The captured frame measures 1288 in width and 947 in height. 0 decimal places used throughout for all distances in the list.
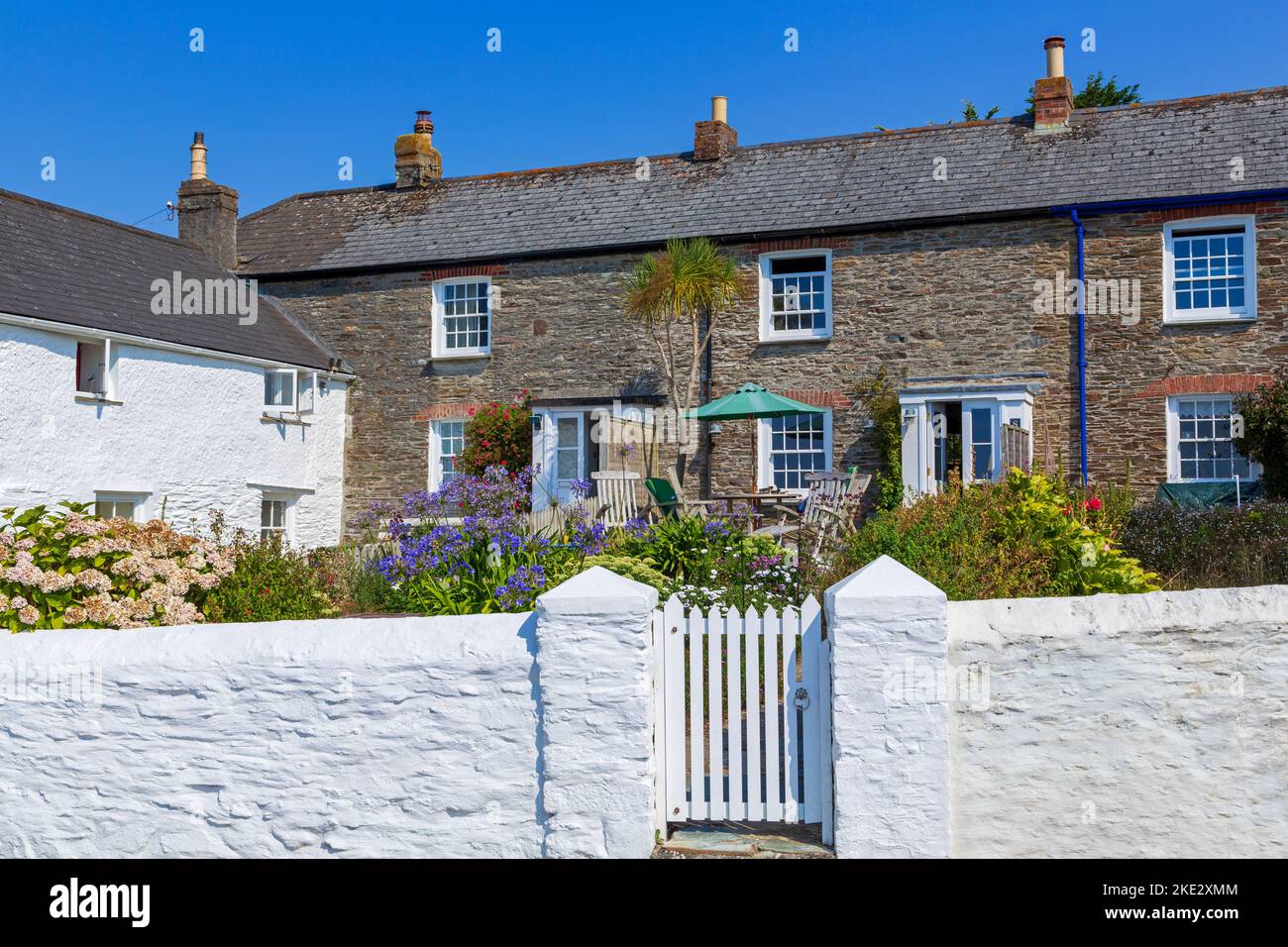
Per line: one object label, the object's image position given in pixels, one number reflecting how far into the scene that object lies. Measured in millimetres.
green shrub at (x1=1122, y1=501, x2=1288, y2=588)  10406
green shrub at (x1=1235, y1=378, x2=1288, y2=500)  16453
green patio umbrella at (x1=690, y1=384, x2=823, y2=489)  17125
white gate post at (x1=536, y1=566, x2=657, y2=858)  5707
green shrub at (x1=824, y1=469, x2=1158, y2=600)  8641
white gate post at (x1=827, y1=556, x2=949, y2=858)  5598
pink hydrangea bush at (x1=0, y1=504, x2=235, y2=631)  7621
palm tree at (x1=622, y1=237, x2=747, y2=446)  18734
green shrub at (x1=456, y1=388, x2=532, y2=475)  20344
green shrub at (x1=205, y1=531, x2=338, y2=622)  10008
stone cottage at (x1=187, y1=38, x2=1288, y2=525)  17656
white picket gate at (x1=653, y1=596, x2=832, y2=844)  5832
